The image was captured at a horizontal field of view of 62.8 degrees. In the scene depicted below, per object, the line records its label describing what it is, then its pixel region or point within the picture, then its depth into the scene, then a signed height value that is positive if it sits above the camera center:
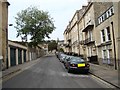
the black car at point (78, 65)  8.22 -1.54
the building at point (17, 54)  13.48 -1.01
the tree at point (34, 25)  29.34 +7.03
